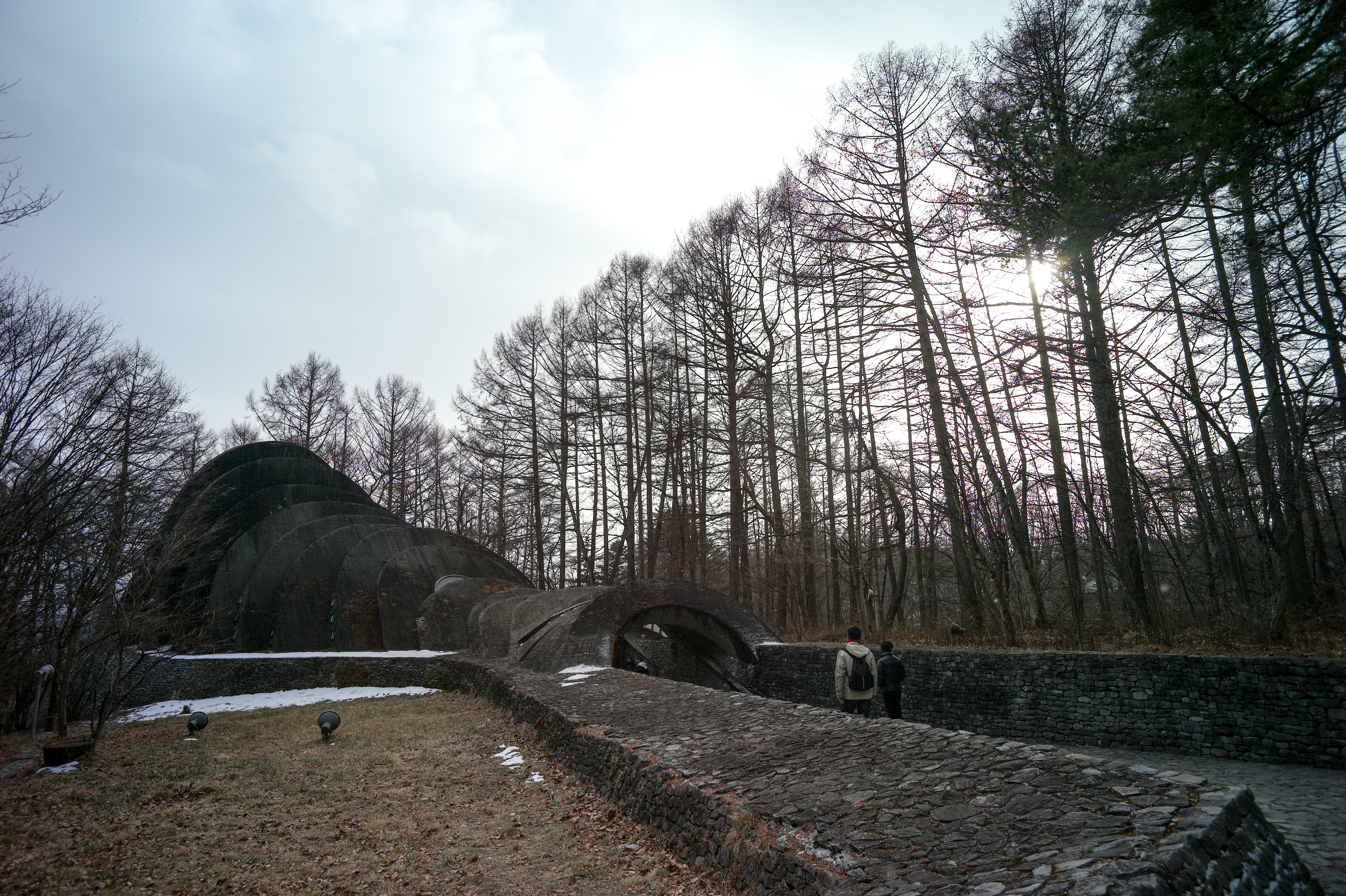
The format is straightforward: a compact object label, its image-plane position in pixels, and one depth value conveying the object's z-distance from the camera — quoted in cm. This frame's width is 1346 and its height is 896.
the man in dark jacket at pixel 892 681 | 963
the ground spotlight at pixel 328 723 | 1093
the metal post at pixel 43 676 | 1439
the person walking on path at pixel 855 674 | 863
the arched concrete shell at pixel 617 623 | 1430
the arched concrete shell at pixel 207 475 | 1513
